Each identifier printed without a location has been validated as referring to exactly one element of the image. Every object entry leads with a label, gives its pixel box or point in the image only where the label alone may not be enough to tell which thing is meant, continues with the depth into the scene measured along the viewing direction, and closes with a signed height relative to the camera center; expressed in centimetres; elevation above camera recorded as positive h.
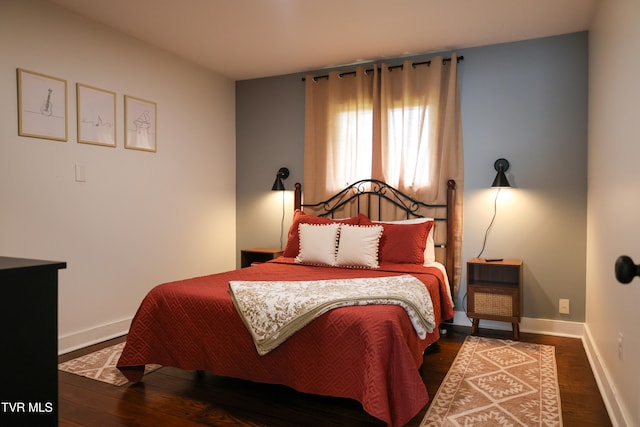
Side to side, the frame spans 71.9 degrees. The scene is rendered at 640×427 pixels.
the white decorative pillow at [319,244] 376 -32
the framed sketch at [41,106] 306 +72
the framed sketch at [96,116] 346 +73
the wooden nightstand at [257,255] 465 -53
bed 209 -67
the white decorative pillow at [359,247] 362 -33
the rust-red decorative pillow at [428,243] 386 -33
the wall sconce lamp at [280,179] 481 +30
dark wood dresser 134 -44
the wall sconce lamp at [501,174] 374 +28
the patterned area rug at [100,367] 280 -110
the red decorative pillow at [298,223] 410 -16
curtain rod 411 +137
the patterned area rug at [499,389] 226 -108
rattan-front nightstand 358 -73
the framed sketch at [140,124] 387 +74
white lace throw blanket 230 -52
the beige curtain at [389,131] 409 +75
